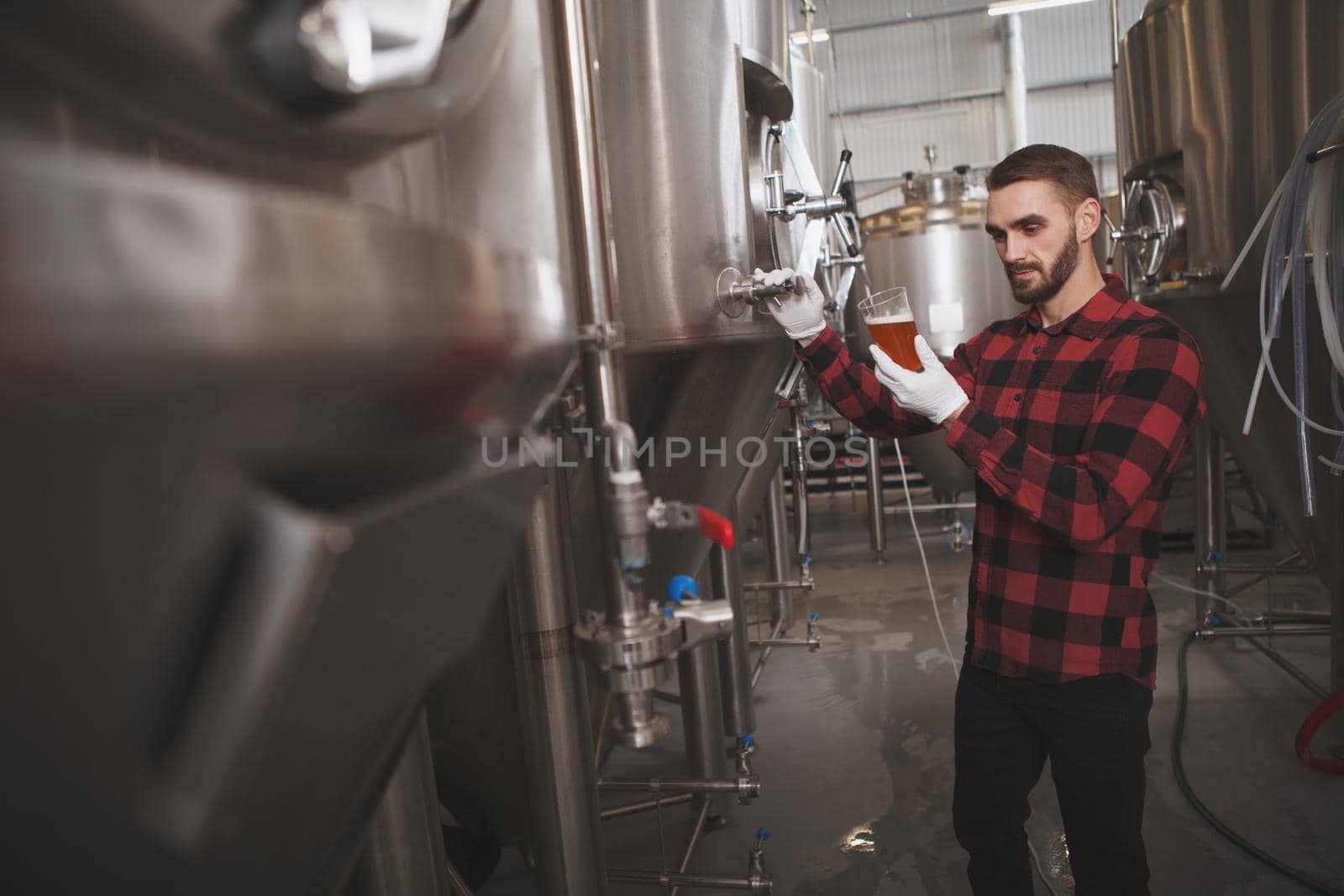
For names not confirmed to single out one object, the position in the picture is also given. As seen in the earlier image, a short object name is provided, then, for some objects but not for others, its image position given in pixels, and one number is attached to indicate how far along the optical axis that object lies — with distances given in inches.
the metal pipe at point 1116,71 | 92.4
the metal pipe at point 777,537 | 124.9
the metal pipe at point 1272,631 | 104.4
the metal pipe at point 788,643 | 113.6
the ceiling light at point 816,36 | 276.4
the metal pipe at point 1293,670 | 96.0
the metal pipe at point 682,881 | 62.9
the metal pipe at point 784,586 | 114.7
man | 46.2
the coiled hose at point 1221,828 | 65.0
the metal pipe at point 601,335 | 28.5
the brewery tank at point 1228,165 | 69.7
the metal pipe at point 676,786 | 66.9
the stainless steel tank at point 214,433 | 9.7
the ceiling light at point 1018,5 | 259.6
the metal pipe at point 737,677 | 93.8
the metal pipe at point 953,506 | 140.8
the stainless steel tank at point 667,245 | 47.5
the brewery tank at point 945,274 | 142.8
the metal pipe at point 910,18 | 309.6
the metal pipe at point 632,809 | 72.2
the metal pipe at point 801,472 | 98.3
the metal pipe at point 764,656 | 112.8
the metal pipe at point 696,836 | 69.5
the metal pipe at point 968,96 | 317.4
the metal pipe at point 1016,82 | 308.0
